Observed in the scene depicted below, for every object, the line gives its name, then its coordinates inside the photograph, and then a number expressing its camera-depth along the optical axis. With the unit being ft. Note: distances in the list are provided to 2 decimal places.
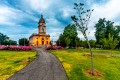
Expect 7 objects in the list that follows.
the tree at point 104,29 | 116.05
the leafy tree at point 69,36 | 102.32
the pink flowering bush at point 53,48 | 76.39
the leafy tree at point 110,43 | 58.23
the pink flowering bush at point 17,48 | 71.46
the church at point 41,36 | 121.74
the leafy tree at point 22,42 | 156.12
